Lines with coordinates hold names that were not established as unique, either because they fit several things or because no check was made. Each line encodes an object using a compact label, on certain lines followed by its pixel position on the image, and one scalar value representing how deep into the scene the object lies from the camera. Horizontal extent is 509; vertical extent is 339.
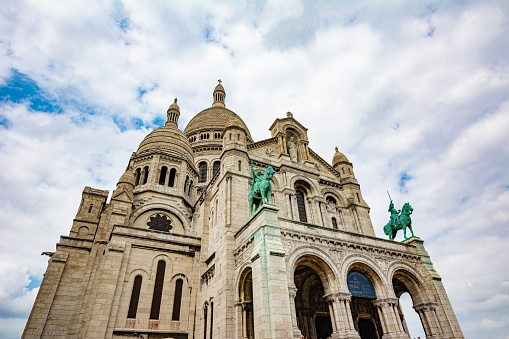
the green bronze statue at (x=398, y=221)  21.19
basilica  15.23
